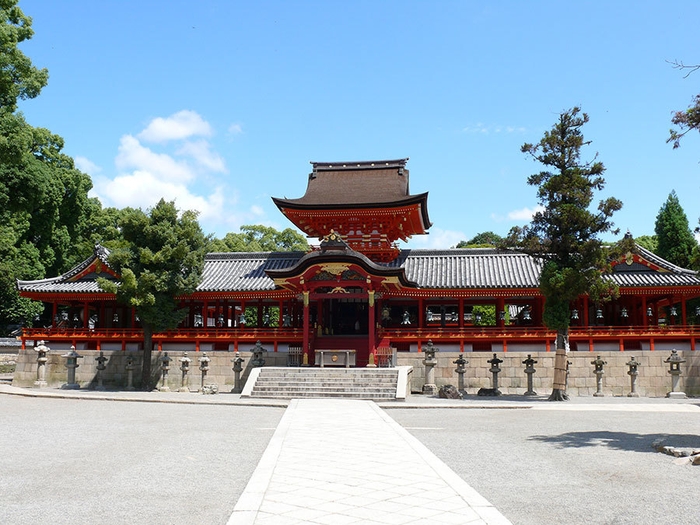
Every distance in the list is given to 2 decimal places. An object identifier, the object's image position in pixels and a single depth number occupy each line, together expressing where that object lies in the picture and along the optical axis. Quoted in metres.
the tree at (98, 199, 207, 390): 28.03
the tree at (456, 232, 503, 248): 87.74
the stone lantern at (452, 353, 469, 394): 26.72
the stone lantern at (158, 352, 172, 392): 28.92
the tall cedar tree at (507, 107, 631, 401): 23.97
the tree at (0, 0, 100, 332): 26.67
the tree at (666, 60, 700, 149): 12.78
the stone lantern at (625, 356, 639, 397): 26.89
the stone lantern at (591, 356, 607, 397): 26.97
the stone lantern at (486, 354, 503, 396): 26.84
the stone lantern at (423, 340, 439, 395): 26.84
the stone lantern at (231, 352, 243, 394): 27.17
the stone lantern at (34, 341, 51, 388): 29.64
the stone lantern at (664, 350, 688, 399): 26.66
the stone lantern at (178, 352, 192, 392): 28.75
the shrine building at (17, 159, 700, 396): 28.78
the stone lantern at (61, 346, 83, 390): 29.12
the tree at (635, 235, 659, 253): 58.27
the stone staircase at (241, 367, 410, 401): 23.27
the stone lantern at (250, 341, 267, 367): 27.84
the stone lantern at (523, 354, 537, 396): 26.75
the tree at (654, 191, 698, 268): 44.03
